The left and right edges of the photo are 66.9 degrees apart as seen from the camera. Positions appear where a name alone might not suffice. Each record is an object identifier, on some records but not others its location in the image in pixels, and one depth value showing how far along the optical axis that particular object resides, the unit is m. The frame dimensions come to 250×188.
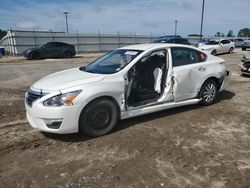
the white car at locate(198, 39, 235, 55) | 16.17
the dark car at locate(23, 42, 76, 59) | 15.96
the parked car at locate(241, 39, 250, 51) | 22.34
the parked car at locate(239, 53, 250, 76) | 7.58
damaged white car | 3.06
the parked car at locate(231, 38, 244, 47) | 27.92
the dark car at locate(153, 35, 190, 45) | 15.32
